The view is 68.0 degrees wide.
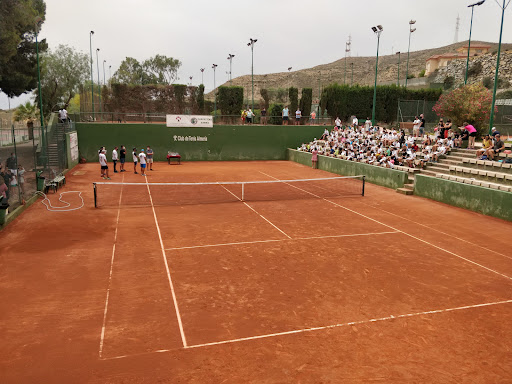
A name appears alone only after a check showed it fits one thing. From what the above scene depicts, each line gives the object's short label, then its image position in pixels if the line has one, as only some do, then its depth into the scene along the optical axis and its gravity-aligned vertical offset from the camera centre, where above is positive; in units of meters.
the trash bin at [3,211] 12.46 -2.68
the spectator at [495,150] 19.25 -0.54
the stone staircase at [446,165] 20.14 -1.50
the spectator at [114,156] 24.34 -1.60
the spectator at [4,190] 13.17 -2.16
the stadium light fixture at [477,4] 23.82 +8.54
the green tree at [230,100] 39.03 +3.45
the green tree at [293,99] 40.00 +3.74
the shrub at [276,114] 36.03 +2.08
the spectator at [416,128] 27.27 +0.67
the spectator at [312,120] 36.62 +1.45
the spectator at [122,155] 25.22 -1.58
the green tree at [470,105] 25.03 +2.21
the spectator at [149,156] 26.15 -1.67
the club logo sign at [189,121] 32.09 +0.99
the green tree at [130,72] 88.31 +13.87
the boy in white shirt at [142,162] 24.02 -1.91
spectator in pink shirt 22.14 +0.21
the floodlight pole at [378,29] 29.09 +8.17
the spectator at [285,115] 35.56 +1.82
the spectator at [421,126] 27.32 +0.84
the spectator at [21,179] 15.16 -2.04
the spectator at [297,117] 35.97 +1.67
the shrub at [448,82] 56.97 +8.52
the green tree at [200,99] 43.35 +3.84
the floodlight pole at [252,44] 38.01 +9.15
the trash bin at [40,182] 17.88 -2.48
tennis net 17.05 -2.98
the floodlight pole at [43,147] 20.13 -0.94
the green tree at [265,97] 44.39 +4.32
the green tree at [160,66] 92.31 +15.92
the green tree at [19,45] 26.30 +6.47
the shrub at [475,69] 62.09 +11.32
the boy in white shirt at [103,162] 21.56 -1.78
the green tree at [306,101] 39.66 +3.54
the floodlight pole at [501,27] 19.61 +5.99
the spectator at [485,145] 20.00 -0.34
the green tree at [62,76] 56.09 +8.44
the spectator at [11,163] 14.63 -1.32
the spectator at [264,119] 35.53 +1.40
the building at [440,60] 80.25 +16.87
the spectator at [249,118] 35.34 +1.46
